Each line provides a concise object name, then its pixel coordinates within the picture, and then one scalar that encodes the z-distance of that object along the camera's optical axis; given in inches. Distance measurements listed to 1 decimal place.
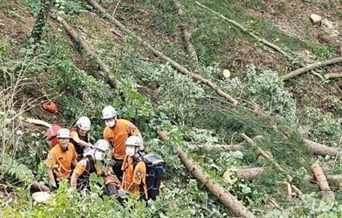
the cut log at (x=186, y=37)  788.2
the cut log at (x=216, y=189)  506.8
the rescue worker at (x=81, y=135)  524.6
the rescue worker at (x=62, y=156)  488.8
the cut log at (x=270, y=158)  557.6
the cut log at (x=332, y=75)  866.6
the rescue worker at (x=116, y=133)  547.0
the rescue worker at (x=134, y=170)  491.4
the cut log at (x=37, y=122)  544.4
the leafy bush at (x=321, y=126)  696.3
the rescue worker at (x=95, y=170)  481.3
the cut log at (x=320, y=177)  566.9
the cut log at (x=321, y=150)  642.5
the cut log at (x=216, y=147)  595.3
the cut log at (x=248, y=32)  878.0
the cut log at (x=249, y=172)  564.3
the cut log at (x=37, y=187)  457.8
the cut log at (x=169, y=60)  707.9
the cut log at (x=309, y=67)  830.6
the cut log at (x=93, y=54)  645.2
